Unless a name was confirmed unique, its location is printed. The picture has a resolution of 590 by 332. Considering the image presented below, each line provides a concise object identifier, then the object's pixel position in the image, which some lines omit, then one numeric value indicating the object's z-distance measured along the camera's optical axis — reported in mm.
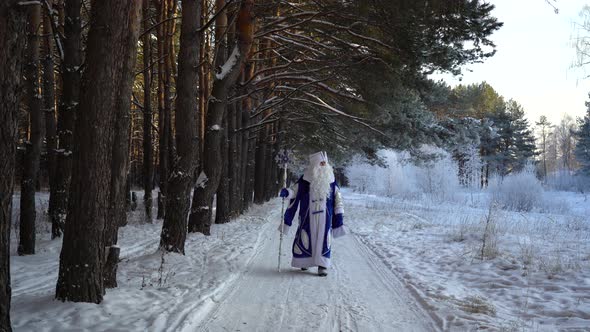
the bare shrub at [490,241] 8249
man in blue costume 7141
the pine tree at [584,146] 39747
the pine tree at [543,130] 82575
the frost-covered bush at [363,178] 54250
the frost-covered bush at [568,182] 38756
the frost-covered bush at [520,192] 27609
